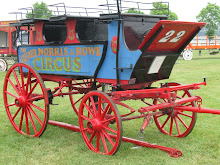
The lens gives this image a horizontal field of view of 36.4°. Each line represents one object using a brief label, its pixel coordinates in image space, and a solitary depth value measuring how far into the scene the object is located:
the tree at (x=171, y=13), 45.29
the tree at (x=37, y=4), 56.23
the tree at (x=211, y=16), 54.22
